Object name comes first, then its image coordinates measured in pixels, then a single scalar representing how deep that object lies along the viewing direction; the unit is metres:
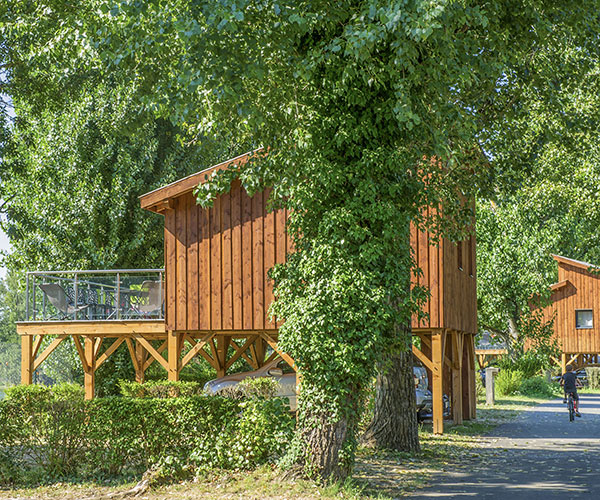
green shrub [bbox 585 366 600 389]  44.38
